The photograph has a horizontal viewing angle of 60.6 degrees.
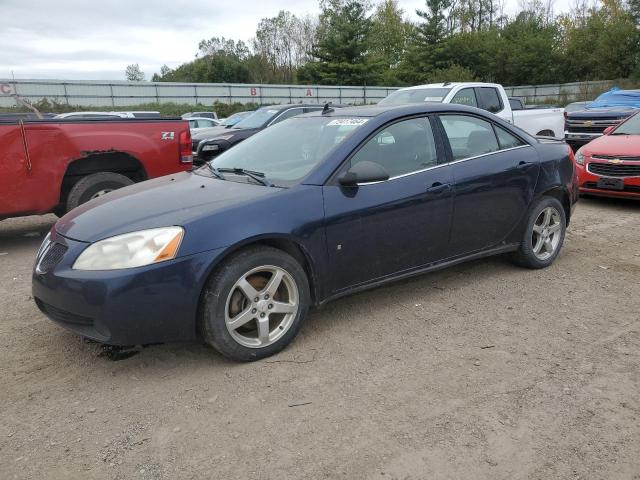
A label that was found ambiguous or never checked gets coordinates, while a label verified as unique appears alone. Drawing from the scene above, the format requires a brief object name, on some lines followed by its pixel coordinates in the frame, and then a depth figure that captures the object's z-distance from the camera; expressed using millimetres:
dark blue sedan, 3100
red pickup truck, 5832
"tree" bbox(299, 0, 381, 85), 51375
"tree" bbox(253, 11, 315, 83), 77750
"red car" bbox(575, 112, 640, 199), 7871
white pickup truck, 10055
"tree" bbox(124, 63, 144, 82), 115125
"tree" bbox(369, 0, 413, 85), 67500
